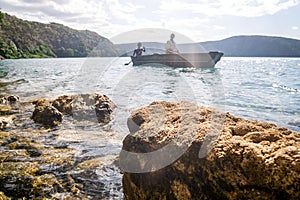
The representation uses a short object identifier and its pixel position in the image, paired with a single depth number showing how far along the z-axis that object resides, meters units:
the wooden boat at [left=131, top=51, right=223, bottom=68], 44.81
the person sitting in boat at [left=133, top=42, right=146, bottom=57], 54.72
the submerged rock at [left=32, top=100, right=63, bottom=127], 7.96
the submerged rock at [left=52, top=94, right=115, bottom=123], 9.11
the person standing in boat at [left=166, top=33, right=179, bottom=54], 45.16
